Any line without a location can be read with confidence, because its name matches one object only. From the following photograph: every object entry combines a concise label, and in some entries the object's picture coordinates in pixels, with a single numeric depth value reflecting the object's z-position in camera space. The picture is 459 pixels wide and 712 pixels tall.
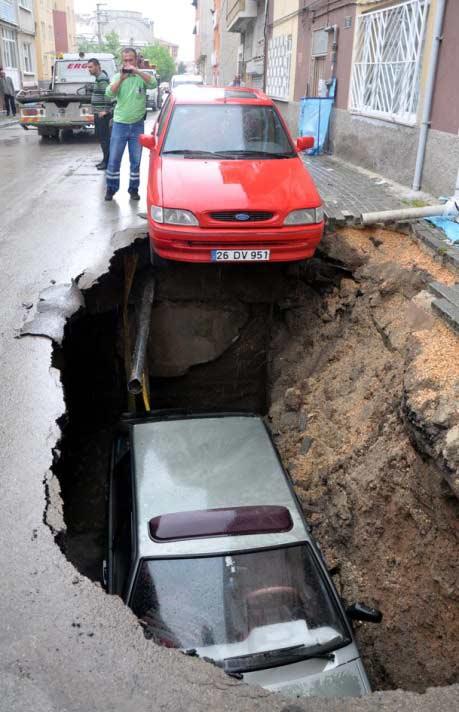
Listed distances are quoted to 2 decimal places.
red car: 5.89
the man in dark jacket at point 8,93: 25.93
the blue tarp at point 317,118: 13.08
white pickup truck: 16.08
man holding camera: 8.33
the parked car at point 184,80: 29.97
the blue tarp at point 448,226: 6.37
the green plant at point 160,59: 73.00
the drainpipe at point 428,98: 8.17
